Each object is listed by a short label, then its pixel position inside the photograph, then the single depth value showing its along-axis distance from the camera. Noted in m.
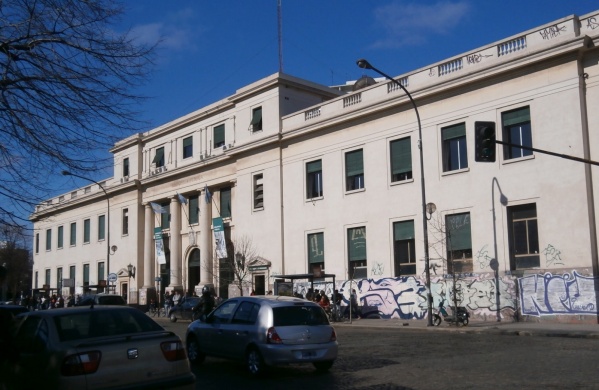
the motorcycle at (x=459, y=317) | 27.77
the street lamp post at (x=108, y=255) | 54.19
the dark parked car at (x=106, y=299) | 31.52
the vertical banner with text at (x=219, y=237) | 45.97
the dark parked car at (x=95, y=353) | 8.04
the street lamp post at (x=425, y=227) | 28.45
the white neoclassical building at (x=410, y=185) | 28.06
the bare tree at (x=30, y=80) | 10.73
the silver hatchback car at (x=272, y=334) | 13.23
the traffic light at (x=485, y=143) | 19.66
